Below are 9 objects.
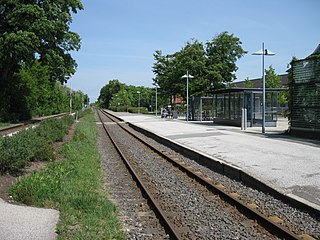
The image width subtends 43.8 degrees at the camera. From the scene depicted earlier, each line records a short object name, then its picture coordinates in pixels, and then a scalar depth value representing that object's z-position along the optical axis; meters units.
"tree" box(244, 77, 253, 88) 65.22
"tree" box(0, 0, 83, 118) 31.20
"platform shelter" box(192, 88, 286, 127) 30.09
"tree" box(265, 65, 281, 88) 55.00
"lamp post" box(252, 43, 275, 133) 23.73
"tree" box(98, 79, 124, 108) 162.75
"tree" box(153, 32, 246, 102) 47.84
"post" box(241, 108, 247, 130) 25.96
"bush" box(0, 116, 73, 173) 9.57
